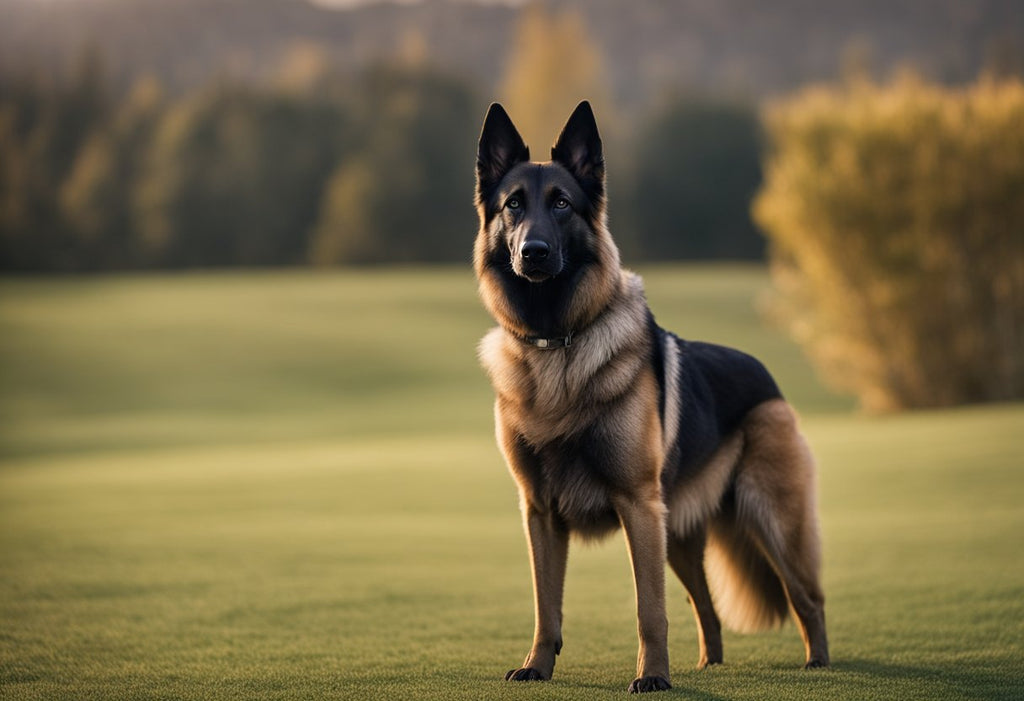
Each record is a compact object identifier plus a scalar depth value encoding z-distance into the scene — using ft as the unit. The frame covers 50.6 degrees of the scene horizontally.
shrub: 62.80
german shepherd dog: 13.73
